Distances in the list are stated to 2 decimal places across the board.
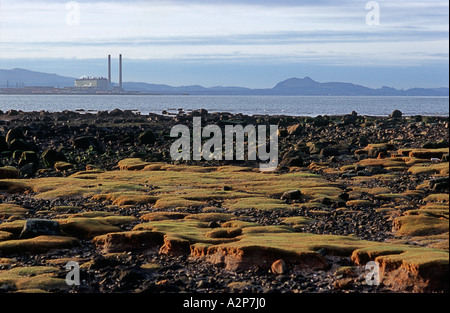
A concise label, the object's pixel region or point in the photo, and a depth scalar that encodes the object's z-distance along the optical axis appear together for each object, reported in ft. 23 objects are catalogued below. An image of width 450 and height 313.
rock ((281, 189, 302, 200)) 83.92
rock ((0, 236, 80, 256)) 57.67
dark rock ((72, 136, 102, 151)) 165.99
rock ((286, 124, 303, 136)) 198.16
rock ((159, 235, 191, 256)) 56.34
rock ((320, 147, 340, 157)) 138.21
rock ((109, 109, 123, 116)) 344.24
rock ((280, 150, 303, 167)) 126.21
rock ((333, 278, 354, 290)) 45.44
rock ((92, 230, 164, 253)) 58.65
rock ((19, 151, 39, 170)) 134.92
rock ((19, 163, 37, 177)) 121.80
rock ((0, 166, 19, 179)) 115.14
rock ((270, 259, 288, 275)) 48.85
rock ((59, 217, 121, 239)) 64.13
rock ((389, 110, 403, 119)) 319.66
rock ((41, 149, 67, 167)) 135.93
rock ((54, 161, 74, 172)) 130.21
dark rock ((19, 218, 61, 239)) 61.36
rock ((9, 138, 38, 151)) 155.53
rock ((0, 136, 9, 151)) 157.17
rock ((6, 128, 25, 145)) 175.94
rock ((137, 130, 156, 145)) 180.45
